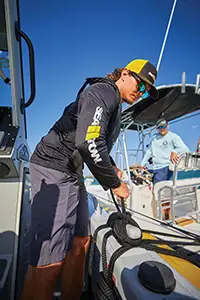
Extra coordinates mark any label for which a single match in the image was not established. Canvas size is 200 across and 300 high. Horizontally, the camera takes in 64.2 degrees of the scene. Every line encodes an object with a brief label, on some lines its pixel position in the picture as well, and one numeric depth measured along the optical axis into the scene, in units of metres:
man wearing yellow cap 0.97
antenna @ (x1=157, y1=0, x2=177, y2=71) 3.49
